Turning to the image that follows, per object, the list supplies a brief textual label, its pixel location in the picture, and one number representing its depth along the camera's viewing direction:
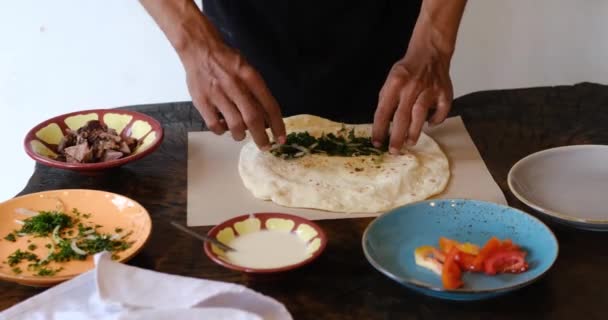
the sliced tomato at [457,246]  1.39
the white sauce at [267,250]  1.39
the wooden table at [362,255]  1.32
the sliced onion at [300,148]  1.95
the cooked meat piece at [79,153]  1.81
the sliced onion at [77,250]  1.47
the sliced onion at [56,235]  1.53
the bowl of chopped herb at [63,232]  1.43
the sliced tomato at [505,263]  1.36
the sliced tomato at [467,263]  1.36
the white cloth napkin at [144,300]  1.24
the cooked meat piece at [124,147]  1.87
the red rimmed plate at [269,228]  1.39
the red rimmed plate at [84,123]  1.78
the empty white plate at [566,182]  1.62
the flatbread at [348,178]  1.71
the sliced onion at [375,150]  1.94
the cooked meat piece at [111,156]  1.82
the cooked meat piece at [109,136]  1.89
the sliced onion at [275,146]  1.95
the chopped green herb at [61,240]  1.46
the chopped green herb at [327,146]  1.94
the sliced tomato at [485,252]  1.36
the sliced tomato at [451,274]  1.31
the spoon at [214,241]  1.40
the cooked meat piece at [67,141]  1.88
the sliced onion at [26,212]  1.61
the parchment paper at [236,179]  1.70
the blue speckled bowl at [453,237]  1.30
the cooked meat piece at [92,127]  1.92
